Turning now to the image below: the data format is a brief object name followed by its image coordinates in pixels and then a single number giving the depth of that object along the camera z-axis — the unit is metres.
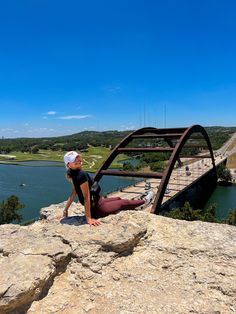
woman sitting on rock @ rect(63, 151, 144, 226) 4.83
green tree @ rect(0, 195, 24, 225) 29.10
